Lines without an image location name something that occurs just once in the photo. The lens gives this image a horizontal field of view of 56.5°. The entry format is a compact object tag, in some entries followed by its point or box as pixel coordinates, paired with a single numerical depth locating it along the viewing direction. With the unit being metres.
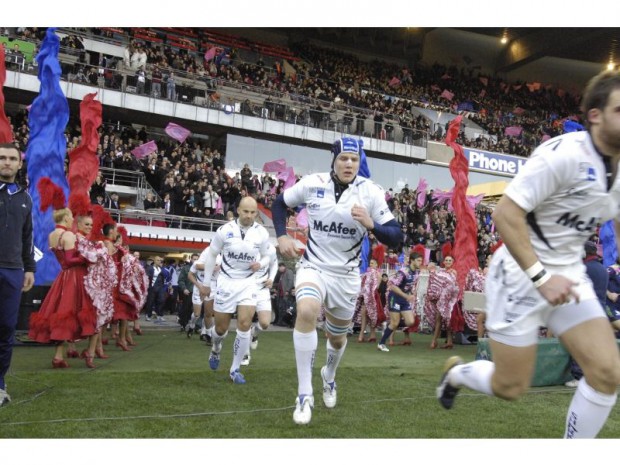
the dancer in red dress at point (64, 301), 7.57
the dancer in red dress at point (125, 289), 10.05
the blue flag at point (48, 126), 13.36
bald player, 7.53
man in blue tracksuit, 5.29
